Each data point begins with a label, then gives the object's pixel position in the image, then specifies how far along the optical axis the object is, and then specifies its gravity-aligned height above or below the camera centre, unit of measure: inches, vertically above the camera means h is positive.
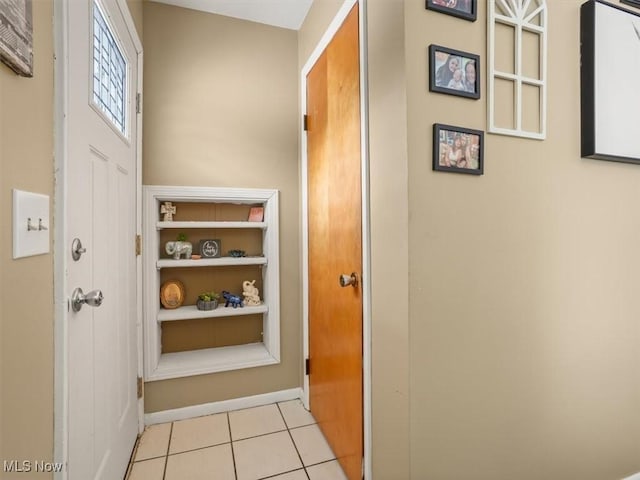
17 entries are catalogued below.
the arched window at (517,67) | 43.1 +24.7
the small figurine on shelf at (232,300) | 80.7 -15.6
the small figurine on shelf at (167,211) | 76.9 +7.1
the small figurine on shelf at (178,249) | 77.8 -2.3
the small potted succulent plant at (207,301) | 76.9 -15.3
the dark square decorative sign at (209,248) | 81.2 -2.1
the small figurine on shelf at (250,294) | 83.0 -14.5
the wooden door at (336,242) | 53.9 -0.4
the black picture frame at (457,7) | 40.3 +30.6
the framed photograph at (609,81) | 48.3 +25.3
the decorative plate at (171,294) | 77.2 -13.6
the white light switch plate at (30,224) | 25.7 +1.4
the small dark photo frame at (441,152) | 40.1 +12.2
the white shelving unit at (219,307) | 72.4 -12.5
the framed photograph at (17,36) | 22.9 +16.1
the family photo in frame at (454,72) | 39.9 +22.1
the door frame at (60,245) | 32.3 -0.6
